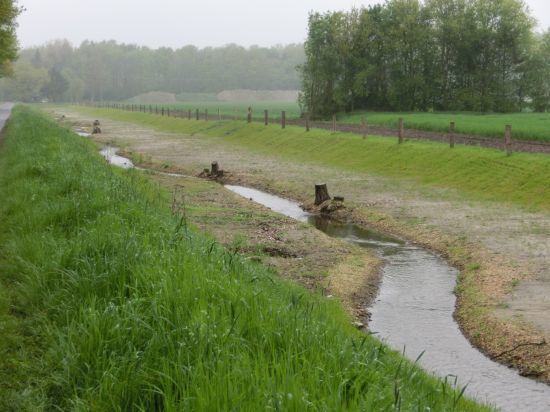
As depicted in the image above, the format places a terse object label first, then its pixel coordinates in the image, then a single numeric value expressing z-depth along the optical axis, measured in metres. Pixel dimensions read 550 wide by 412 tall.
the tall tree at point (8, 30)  33.24
